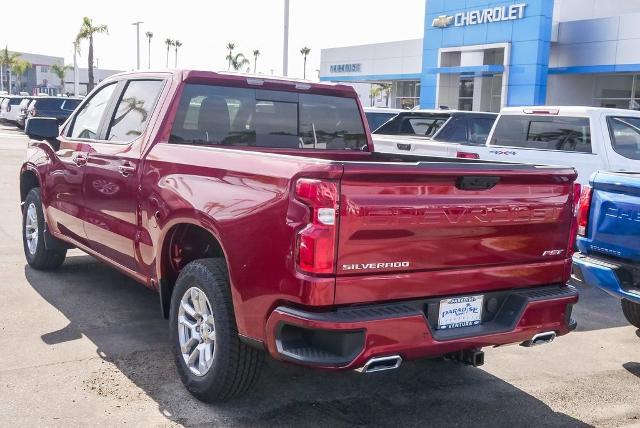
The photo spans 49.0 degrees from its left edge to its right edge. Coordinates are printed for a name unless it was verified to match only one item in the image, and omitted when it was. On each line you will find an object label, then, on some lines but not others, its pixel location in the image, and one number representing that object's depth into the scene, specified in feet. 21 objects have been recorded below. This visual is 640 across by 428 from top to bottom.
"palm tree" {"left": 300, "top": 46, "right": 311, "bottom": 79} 345.96
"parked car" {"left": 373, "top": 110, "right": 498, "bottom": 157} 38.50
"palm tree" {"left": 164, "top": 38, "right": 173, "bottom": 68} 372.38
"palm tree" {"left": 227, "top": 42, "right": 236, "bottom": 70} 311.06
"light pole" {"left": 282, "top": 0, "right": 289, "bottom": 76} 66.03
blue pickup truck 16.37
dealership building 98.63
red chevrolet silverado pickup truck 11.05
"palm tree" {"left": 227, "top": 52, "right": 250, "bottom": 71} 304.30
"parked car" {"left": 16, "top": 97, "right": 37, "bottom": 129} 105.70
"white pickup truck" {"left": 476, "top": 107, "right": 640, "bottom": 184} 30.35
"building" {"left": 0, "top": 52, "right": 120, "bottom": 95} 369.30
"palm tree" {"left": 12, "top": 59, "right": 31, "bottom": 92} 284.00
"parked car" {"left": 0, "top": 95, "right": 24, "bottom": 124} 115.84
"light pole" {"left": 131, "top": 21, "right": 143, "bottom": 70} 140.05
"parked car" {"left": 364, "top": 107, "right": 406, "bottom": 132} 50.16
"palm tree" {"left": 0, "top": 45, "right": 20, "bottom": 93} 276.21
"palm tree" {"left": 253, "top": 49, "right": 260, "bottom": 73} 362.33
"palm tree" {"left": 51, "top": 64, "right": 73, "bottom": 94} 316.56
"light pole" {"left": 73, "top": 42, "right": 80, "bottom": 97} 174.40
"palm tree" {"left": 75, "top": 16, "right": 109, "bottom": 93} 172.35
